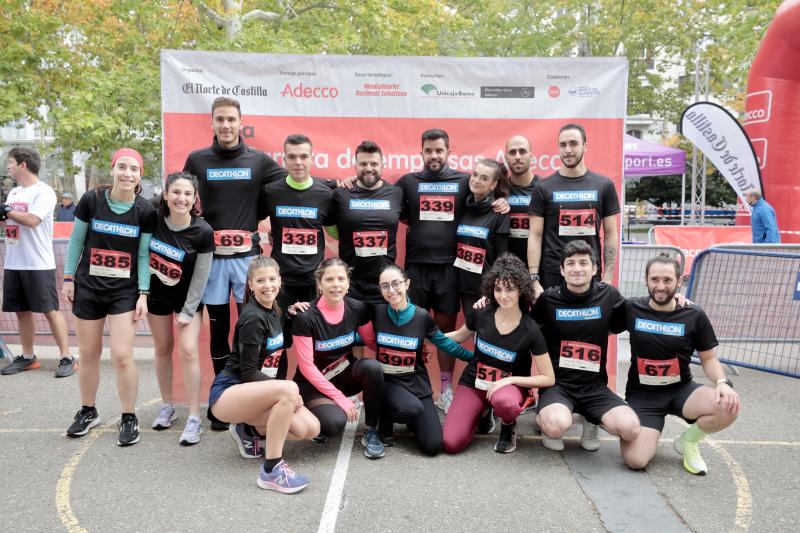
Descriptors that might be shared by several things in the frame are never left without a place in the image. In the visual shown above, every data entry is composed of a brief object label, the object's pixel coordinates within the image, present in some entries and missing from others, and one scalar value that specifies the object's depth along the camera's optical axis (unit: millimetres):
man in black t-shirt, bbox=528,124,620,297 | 4410
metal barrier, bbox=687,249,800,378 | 5855
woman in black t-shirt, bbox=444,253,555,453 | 4062
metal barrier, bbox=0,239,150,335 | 6742
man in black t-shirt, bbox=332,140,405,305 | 4578
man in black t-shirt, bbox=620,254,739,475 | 3846
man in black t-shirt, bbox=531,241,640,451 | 4008
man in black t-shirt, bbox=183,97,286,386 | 4414
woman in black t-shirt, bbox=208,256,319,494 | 3574
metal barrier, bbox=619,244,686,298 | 7211
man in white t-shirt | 5750
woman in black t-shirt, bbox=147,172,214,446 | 4137
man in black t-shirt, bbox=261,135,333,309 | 4492
